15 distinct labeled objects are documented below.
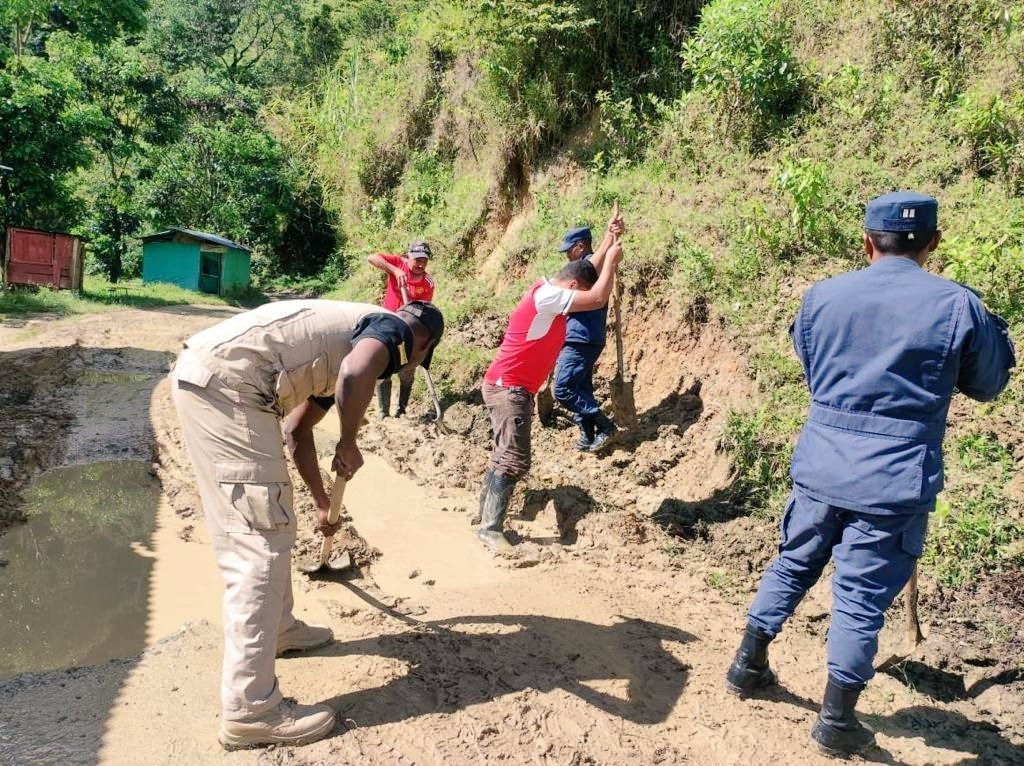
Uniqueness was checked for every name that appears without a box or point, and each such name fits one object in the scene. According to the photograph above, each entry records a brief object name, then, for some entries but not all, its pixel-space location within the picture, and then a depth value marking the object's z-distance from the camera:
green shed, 17.50
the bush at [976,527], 3.60
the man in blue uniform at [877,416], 2.45
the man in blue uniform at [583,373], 5.79
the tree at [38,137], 12.90
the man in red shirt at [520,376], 4.43
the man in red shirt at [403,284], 6.81
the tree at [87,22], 19.52
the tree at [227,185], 19.72
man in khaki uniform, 2.49
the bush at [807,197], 5.75
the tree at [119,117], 16.70
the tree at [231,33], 28.19
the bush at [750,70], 7.23
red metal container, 13.33
